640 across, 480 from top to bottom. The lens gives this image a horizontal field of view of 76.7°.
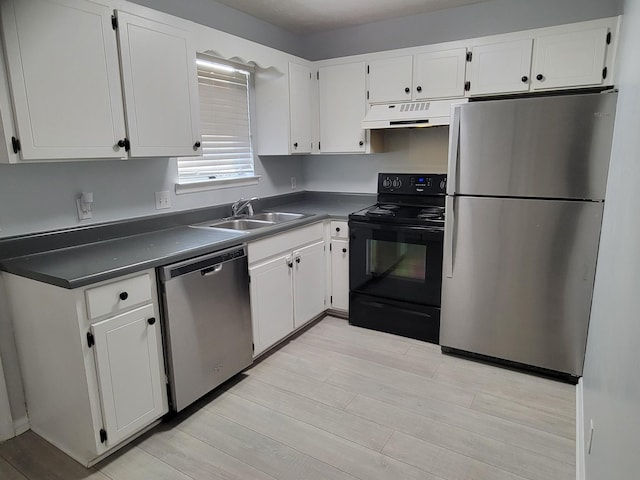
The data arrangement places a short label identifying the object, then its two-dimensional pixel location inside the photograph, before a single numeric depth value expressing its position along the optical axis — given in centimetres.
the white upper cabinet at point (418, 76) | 298
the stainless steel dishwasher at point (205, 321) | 207
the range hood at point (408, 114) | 299
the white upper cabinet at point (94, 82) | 168
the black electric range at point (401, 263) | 292
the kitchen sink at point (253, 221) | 297
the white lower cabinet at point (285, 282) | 267
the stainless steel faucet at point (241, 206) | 318
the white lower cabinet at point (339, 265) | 330
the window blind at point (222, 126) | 296
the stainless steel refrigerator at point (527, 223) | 227
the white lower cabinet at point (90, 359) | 174
